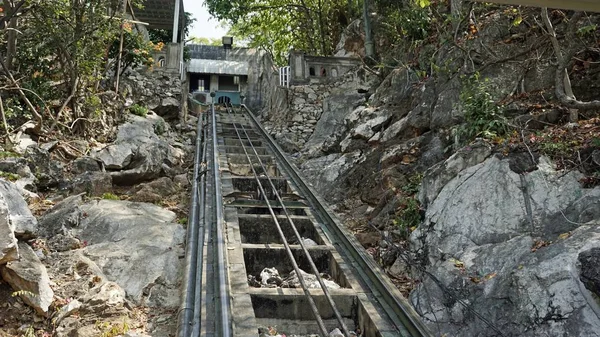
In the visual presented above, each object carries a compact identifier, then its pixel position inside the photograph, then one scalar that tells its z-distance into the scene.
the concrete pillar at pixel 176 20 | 20.86
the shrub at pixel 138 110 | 14.01
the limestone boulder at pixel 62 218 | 6.68
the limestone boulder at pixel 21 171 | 7.85
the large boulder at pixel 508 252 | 4.31
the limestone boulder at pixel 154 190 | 8.73
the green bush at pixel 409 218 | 6.88
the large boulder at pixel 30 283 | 4.93
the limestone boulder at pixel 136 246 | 5.87
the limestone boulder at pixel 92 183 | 8.47
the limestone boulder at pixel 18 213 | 5.57
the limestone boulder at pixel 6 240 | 4.87
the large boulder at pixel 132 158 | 9.94
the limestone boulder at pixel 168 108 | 15.91
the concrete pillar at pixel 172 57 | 18.91
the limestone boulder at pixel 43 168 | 8.56
